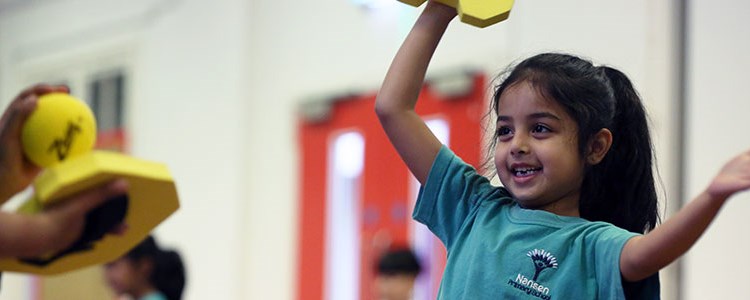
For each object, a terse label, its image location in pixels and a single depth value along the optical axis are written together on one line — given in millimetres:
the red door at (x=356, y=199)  6133
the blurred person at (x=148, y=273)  4620
